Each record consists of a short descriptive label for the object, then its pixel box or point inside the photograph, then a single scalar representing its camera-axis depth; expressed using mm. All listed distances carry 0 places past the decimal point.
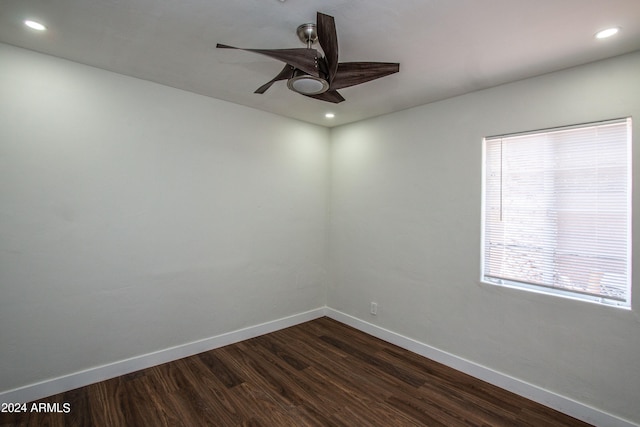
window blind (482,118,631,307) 2121
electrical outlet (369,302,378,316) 3613
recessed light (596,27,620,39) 1815
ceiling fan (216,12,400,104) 1655
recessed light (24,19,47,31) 1902
